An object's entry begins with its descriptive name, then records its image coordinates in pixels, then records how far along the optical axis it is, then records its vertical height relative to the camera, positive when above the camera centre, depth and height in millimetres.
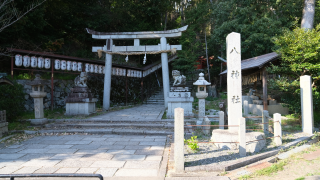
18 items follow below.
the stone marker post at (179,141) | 3938 -980
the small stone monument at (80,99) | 10141 -190
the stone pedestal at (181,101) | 9617 -316
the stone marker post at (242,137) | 4715 -1076
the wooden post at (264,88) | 10492 +355
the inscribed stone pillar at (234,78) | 5629 +496
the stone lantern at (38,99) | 8328 -144
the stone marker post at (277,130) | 5676 -1087
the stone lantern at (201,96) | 8641 -58
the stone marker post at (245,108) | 12047 -874
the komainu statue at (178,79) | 9884 +841
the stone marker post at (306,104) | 7177 -393
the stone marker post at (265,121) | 7418 -1071
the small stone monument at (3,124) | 7148 -1084
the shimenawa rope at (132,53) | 12513 +2920
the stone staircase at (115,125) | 7619 -1300
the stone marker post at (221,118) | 7062 -885
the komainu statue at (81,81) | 10492 +815
